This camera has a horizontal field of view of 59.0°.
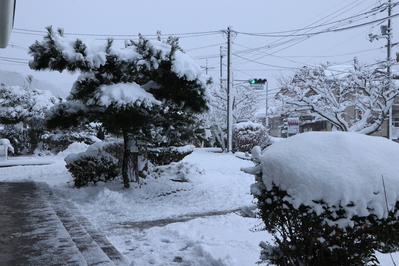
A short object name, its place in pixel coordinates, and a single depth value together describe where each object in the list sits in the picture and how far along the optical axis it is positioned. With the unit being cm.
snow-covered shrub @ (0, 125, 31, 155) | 2205
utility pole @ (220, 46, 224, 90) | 3121
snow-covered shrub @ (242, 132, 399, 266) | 256
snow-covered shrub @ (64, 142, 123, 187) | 926
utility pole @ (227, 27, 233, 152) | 2286
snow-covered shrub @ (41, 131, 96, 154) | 2158
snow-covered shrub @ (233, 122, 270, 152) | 2198
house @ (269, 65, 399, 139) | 1758
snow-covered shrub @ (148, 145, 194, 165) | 1209
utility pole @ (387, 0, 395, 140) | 1823
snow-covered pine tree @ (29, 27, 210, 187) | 774
